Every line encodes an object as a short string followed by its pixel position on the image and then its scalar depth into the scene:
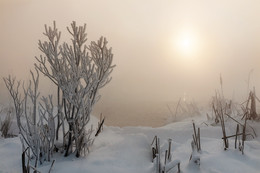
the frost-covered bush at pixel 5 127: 4.55
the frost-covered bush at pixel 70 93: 2.38
